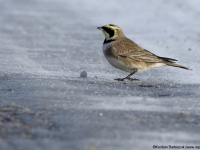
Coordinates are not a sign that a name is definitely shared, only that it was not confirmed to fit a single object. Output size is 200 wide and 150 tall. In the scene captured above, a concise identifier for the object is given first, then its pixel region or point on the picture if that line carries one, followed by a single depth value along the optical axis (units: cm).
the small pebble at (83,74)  1132
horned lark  1143
